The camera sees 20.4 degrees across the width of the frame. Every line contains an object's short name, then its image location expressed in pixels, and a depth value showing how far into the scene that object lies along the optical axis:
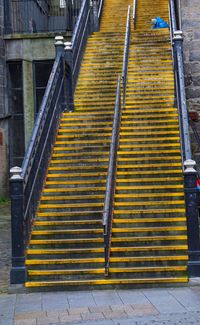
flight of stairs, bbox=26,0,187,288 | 8.68
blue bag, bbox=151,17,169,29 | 17.19
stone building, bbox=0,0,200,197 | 18.33
